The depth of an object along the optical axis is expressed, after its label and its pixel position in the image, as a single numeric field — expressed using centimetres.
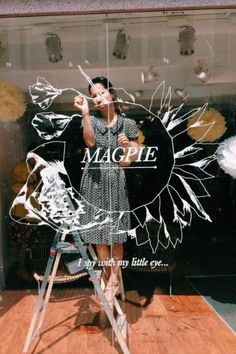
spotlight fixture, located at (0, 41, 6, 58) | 367
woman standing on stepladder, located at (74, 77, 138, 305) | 358
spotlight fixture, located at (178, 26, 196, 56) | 360
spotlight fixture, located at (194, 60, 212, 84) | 378
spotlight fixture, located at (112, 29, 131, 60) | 355
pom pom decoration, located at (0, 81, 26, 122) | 367
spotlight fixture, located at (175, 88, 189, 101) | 366
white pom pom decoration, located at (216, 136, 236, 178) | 370
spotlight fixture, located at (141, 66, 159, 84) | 364
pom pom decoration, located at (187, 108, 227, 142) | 364
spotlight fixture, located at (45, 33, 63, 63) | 360
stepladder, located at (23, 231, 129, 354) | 358
